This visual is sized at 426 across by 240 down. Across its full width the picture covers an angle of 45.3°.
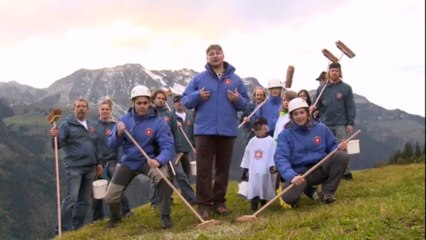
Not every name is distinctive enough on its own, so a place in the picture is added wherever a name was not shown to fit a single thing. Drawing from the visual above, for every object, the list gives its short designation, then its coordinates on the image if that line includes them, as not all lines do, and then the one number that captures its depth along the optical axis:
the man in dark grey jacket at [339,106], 12.17
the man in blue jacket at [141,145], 8.79
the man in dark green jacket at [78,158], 10.55
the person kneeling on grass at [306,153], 8.87
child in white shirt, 9.54
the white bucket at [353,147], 10.37
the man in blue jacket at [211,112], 8.99
